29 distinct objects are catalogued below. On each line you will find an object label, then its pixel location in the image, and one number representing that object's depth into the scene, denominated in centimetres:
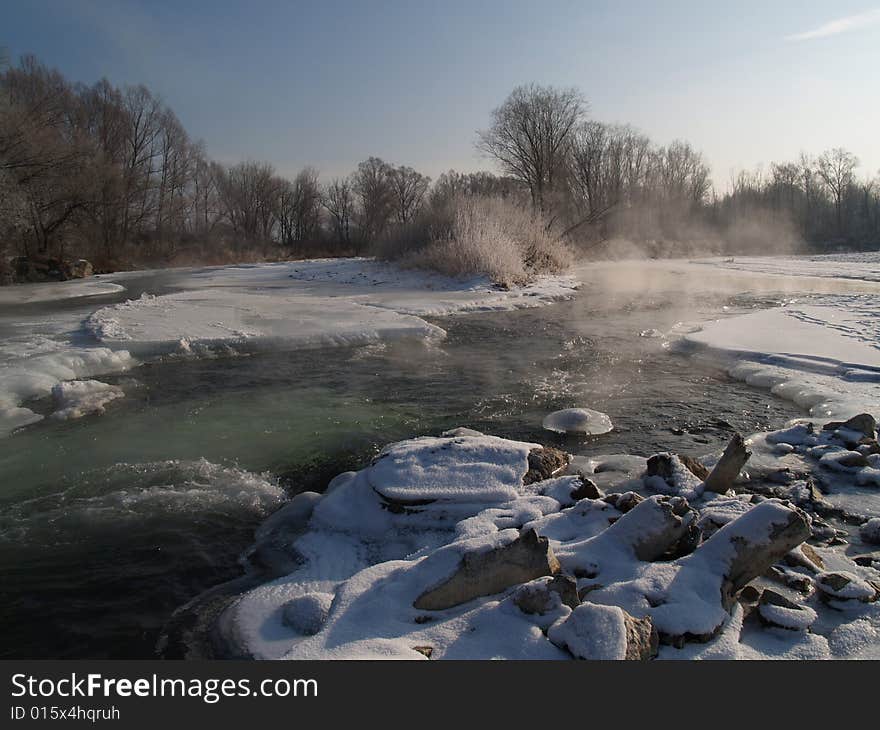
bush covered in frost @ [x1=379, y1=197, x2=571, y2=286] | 1769
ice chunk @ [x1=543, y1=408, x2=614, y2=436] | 515
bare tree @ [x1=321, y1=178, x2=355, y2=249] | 5603
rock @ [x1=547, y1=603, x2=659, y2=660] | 205
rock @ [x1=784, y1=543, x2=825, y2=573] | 281
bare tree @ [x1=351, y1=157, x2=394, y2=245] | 5356
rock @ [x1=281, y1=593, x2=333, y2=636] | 253
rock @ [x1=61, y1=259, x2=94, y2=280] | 2345
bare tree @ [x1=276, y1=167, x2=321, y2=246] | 5381
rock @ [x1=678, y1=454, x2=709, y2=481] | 386
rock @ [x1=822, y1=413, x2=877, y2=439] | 450
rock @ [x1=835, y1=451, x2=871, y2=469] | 404
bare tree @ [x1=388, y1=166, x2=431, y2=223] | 5572
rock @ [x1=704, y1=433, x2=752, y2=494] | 358
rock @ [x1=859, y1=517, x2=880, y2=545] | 316
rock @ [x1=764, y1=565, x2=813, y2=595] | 267
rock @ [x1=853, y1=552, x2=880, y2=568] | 294
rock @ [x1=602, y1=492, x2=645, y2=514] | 329
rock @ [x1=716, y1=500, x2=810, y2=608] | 261
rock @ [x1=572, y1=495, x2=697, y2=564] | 283
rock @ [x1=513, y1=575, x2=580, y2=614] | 232
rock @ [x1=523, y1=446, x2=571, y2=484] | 394
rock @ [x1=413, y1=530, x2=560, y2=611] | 248
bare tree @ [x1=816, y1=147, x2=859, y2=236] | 5831
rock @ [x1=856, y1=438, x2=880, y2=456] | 420
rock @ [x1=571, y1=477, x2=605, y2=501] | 358
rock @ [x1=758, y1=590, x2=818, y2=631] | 238
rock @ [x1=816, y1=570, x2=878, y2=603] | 256
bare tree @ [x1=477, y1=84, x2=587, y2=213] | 3703
